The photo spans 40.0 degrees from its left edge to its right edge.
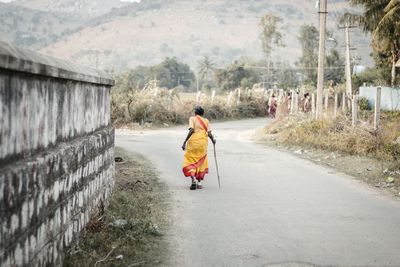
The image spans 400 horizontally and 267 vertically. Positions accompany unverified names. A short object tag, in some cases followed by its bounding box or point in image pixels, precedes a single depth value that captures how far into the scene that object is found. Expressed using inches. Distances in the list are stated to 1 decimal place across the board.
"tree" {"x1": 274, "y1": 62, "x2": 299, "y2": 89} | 4626.0
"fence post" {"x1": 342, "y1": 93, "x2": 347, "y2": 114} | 1088.3
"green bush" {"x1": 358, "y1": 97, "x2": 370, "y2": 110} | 1338.3
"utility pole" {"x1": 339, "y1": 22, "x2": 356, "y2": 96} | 1505.9
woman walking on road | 424.5
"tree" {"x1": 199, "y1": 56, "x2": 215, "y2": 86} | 4943.4
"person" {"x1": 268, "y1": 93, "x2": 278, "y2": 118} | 1294.3
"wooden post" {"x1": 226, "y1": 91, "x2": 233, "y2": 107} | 1533.0
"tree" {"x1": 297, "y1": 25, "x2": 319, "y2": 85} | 3686.0
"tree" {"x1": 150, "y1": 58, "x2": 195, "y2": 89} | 4576.8
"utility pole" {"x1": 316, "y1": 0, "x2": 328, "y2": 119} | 867.4
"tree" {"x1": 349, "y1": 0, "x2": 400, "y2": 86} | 1237.1
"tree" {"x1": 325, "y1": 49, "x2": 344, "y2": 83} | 3404.5
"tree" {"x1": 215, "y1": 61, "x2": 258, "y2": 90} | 3565.5
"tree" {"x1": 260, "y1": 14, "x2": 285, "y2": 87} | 3445.6
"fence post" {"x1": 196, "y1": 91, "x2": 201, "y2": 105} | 1410.3
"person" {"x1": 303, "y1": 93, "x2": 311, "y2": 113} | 1161.9
